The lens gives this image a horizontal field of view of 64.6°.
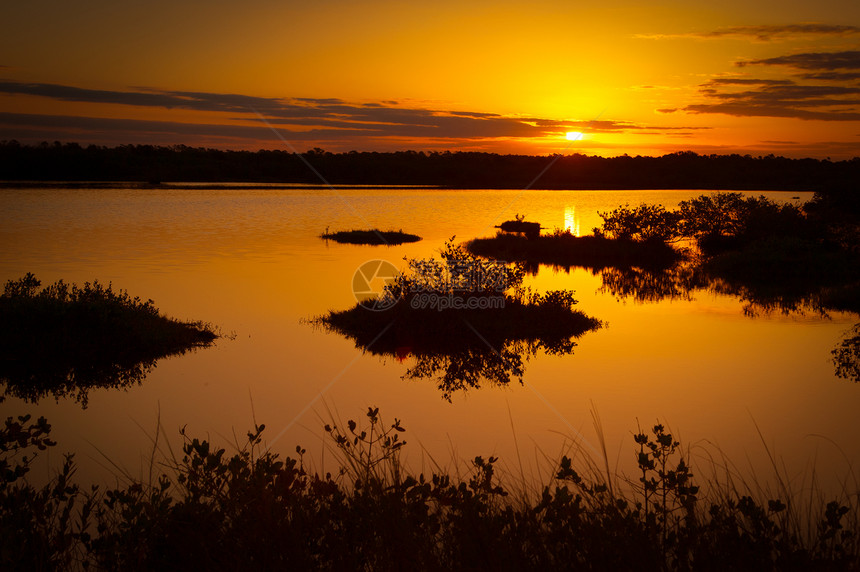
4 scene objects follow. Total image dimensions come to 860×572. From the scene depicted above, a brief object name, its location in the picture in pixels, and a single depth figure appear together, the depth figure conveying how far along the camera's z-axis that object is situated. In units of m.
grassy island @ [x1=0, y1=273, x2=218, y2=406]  13.46
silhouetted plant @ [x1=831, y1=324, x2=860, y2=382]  14.82
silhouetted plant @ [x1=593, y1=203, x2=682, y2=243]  36.94
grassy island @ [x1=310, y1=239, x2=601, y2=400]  15.85
